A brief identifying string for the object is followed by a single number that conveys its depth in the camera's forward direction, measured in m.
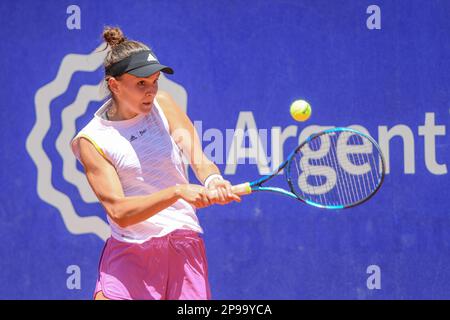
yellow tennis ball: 7.15
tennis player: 6.20
